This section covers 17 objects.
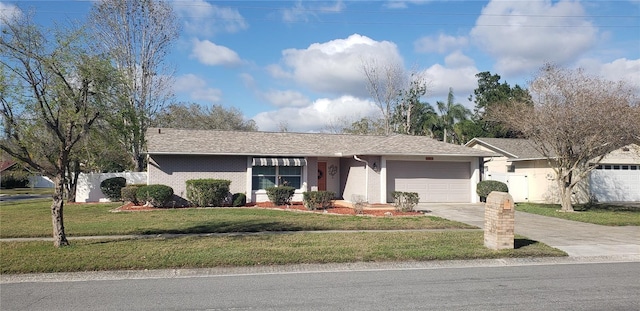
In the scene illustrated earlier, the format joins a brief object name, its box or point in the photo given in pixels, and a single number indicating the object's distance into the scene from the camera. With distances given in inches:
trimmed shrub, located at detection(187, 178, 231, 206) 746.8
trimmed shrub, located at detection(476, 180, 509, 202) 816.9
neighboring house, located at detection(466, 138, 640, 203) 934.4
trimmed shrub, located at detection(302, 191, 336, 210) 698.1
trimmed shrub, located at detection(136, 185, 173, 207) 726.5
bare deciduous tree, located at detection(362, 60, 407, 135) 1567.2
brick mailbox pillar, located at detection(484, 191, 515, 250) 376.6
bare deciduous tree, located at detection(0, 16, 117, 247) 340.8
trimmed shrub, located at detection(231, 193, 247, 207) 764.0
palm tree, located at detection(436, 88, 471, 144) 1673.2
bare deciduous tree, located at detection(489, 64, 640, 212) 660.1
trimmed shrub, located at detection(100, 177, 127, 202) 879.7
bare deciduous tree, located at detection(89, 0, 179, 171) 1027.3
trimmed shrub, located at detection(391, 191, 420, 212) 664.4
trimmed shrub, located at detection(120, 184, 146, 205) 762.2
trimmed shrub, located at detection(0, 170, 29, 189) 1623.6
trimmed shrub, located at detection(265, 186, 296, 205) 759.7
